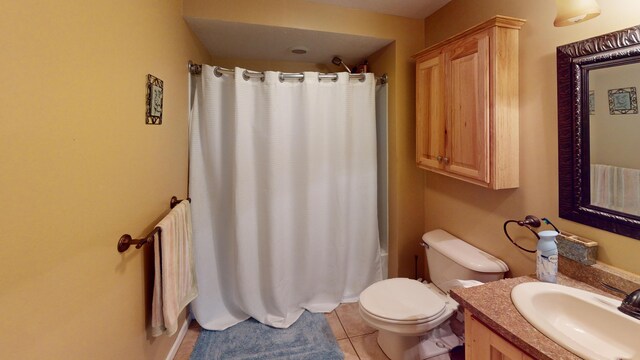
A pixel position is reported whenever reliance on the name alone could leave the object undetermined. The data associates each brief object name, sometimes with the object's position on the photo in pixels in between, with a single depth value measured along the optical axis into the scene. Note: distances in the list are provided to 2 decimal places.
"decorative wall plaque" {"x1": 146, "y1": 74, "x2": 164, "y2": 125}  1.33
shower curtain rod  1.97
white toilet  1.54
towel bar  1.09
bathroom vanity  0.84
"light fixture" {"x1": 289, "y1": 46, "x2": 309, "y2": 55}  2.25
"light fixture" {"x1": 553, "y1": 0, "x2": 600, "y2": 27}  1.05
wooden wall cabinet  1.42
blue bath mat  1.81
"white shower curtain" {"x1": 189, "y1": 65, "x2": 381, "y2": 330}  2.05
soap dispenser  1.21
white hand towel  1.28
